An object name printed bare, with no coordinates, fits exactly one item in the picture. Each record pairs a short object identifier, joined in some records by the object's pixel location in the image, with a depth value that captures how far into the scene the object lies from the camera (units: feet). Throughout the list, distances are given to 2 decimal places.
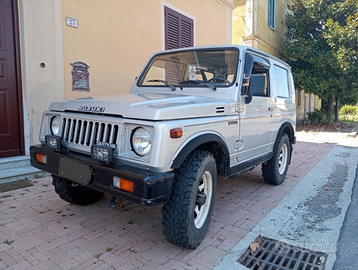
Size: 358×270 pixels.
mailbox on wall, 16.80
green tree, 38.01
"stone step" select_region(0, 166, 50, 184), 13.25
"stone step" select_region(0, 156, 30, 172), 13.74
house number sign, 16.28
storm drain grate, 7.96
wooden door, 14.28
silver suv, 7.14
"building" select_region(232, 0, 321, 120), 40.06
